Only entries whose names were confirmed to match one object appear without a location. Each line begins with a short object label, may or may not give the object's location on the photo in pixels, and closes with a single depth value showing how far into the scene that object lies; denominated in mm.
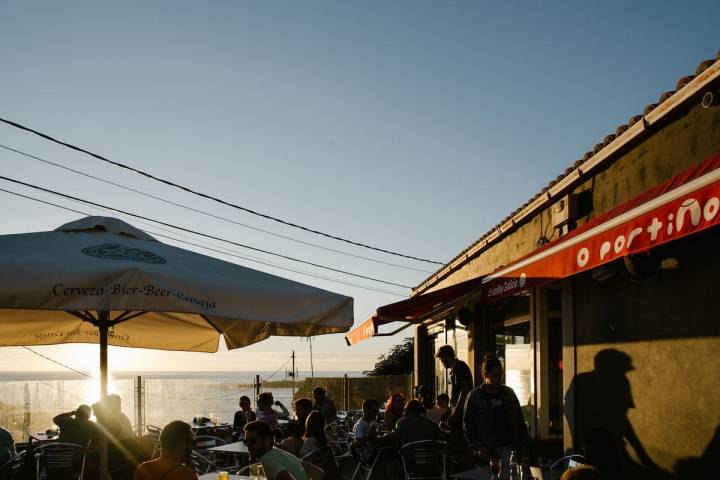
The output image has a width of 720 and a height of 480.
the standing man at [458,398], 8032
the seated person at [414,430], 7285
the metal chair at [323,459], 6938
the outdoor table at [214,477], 5242
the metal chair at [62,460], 7258
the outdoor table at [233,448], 7711
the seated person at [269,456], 4816
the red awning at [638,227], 4090
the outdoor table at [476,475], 5325
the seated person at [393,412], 9633
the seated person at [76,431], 7855
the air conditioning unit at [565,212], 8500
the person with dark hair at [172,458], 4605
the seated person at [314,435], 7078
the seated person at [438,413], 9422
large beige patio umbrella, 4461
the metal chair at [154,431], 11039
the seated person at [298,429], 7297
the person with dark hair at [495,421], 6551
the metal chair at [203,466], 7518
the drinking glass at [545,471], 4700
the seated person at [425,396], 10547
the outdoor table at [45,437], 9789
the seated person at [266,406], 10367
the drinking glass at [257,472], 4961
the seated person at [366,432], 8352
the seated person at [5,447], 6875
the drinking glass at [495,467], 5203
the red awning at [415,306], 9242
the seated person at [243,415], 11195
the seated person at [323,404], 10875
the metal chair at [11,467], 6754
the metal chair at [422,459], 7133
